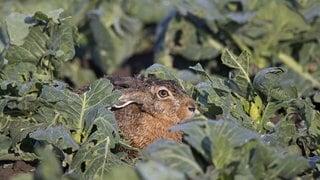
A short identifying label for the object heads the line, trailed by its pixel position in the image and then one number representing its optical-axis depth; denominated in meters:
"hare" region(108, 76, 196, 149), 11.27
